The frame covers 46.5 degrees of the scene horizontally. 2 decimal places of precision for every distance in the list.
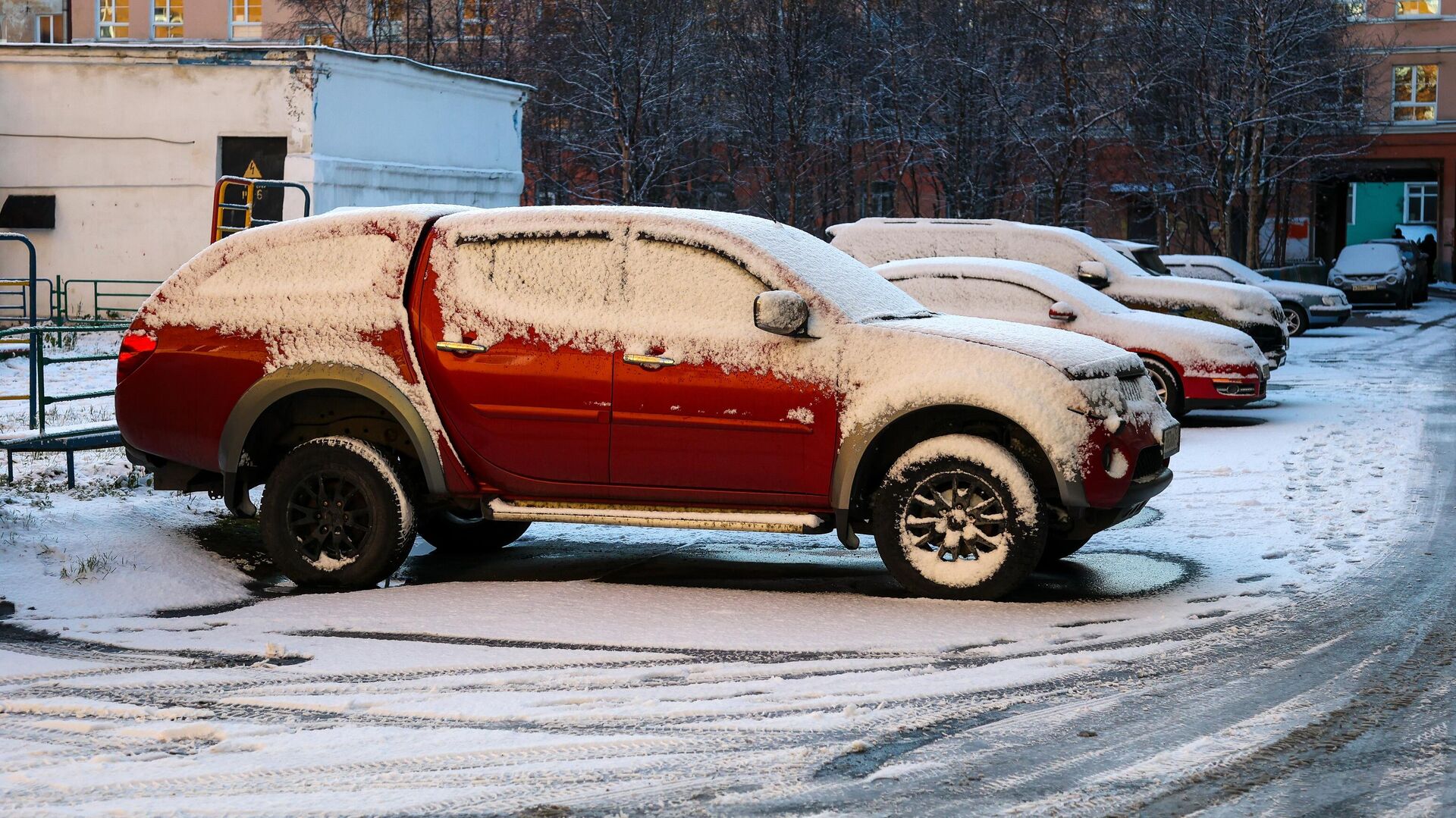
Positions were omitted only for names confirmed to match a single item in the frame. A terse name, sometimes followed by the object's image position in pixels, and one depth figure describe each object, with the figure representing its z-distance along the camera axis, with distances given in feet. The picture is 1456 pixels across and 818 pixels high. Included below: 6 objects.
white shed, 84.02
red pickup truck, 23.68
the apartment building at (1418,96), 192.03
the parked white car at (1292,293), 93.09
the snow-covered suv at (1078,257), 55.06
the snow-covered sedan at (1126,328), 47.93
